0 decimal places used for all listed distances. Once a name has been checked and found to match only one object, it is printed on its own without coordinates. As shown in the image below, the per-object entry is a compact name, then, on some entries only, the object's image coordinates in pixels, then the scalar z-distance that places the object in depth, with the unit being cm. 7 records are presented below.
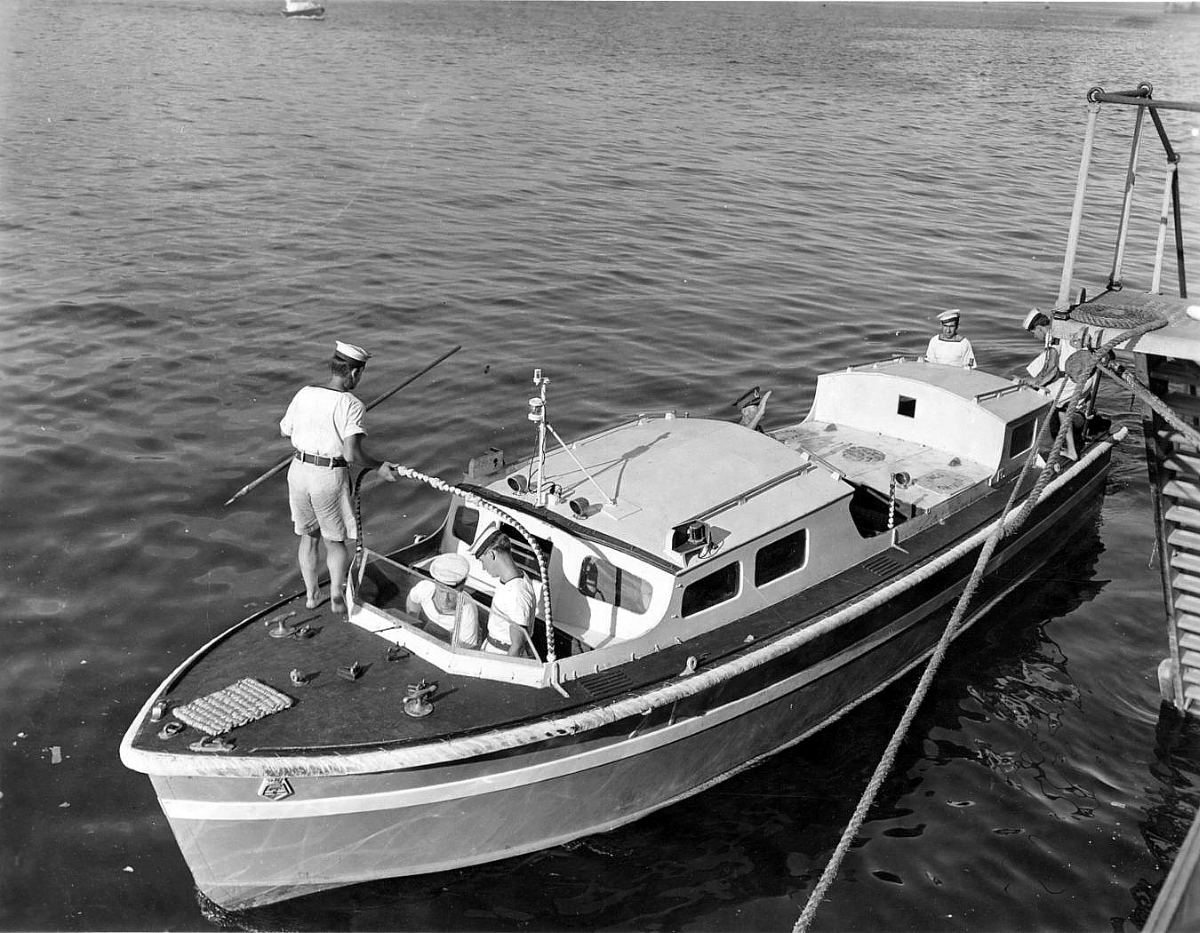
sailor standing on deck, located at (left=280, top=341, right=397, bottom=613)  970
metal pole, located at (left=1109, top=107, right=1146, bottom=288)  1064
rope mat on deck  891
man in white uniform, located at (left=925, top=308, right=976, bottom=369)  1602
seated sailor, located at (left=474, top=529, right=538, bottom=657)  970
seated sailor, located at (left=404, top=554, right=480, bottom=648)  1027
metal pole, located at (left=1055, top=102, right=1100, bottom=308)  993
